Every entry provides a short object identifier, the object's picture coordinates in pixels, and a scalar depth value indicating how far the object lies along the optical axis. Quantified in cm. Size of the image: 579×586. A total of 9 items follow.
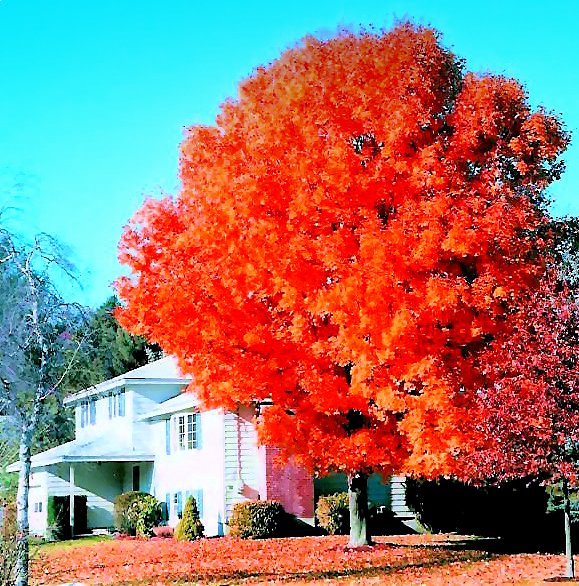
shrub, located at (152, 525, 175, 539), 3478
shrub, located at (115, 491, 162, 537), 3519
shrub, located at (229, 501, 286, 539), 3078
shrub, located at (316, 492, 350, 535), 3183
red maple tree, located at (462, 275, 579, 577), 1820
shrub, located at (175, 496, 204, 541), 3200
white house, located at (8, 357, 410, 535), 3241
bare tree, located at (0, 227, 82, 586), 1723
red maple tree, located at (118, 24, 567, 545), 2034
